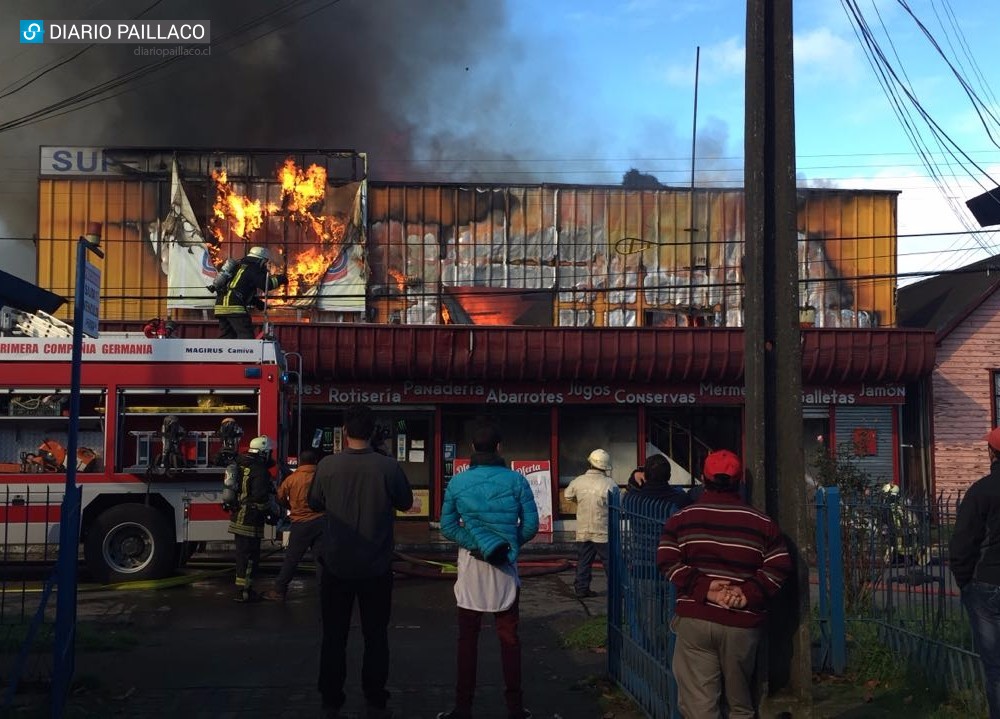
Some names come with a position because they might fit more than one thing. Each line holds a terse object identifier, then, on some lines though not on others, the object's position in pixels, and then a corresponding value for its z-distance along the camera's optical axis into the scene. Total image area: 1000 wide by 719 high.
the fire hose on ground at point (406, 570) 11.67
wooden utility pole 5.32
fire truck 12.06
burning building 20.14
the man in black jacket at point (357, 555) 6.00
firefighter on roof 13.55
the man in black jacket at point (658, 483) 8.71
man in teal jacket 6.01
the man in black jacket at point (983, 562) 5.11
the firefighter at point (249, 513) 10.94
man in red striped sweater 4.67
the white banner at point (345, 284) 21.19
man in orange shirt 10.52
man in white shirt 11.08
